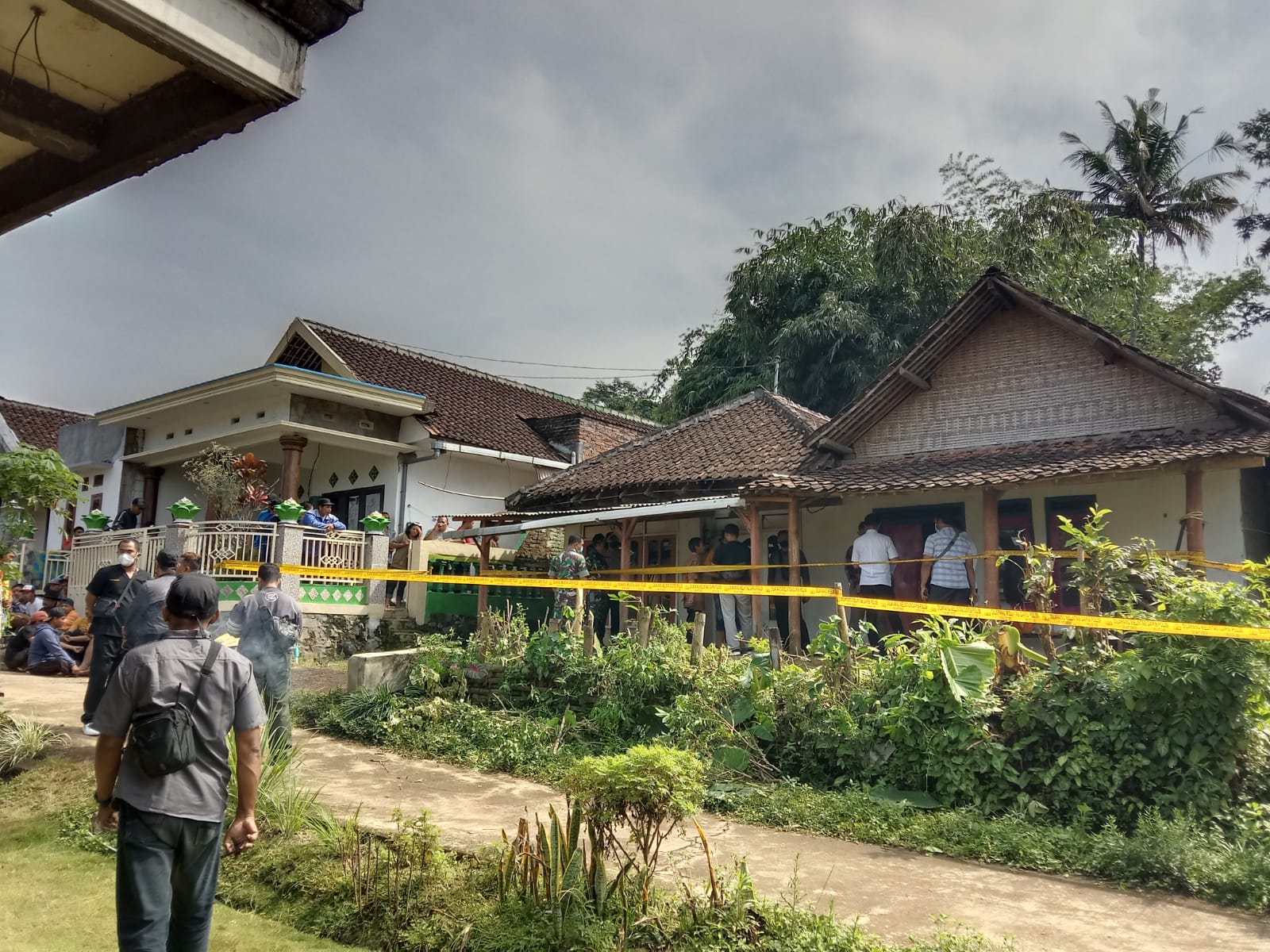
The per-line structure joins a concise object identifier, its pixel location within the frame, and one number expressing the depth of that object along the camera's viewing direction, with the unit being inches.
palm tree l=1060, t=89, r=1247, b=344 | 1072.2
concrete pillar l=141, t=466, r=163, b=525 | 807.7
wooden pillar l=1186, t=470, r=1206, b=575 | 378.3
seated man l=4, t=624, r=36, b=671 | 480.7
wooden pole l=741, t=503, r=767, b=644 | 460.1
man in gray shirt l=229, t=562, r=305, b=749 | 282.5
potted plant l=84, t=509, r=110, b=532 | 631.2
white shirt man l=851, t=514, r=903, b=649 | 446.0
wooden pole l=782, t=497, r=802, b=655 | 449.4
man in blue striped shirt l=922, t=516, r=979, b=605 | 418.6
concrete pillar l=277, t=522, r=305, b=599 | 530.6
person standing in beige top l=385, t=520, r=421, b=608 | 591.2
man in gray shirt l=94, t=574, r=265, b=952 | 125.2
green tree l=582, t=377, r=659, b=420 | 1478.8
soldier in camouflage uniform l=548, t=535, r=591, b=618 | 445.7
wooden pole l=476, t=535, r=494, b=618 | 476.5
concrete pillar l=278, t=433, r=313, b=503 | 666.2
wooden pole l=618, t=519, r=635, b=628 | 521.3
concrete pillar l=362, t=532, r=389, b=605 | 574.9
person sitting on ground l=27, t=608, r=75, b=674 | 470.6
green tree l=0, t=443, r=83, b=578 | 354.9
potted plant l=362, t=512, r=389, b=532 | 571.8
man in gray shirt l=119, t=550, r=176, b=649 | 294.7
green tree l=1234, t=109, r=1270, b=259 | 1058.1
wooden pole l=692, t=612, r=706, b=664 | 319.0
